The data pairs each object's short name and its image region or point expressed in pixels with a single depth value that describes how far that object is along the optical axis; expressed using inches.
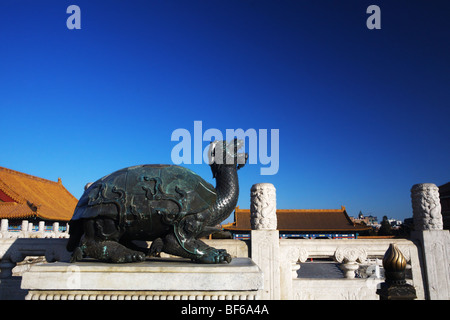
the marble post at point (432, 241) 164.6
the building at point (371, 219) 4842.5
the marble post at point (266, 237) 159.2
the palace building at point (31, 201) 722.2
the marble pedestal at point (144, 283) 97.9
